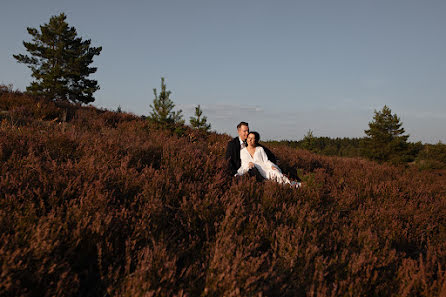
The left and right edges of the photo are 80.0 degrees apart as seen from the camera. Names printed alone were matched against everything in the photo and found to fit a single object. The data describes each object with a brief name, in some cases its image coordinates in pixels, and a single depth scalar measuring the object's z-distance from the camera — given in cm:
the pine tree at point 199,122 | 1094
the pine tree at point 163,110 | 915
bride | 532
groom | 596
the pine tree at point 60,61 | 1942
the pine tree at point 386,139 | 3459
